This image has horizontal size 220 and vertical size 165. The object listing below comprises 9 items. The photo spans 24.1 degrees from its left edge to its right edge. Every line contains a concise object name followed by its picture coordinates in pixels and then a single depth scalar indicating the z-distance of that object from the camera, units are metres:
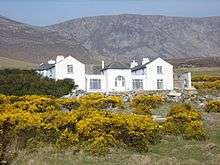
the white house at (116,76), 55.66
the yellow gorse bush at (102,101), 34.62
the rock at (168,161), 17.92
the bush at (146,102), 34.25
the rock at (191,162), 18.05
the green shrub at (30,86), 47.06
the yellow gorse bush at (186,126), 24.02
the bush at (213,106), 36.50
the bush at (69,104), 33.64
